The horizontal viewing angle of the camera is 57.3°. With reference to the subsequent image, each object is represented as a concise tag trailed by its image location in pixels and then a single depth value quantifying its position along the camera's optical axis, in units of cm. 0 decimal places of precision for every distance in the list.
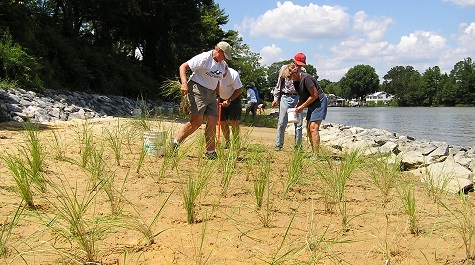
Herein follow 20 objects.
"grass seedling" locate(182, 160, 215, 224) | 295
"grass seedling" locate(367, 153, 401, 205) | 404
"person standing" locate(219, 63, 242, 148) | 585
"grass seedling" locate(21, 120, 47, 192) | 318
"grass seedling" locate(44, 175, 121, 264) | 230
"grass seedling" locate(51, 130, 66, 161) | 436
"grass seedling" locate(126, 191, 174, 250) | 257
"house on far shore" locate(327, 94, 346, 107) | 10950
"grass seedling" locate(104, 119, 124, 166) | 449
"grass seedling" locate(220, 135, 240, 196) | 373
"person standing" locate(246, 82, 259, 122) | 1316
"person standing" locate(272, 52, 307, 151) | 672
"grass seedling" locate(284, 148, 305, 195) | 371
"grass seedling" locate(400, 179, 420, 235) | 304
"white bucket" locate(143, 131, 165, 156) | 499
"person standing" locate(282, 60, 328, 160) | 599
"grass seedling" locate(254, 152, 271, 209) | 333
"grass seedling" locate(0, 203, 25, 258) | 224
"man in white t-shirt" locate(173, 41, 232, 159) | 516
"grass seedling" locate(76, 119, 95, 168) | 410
